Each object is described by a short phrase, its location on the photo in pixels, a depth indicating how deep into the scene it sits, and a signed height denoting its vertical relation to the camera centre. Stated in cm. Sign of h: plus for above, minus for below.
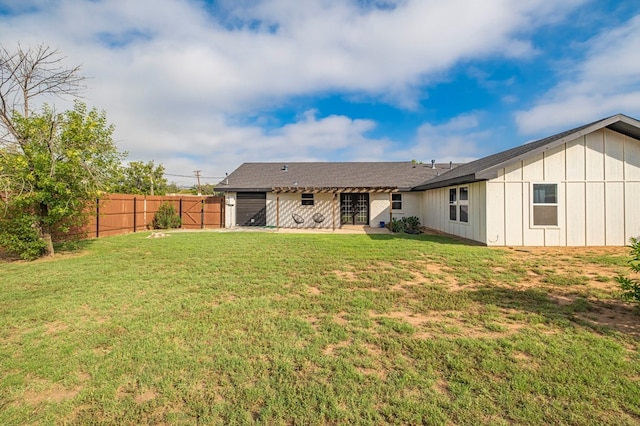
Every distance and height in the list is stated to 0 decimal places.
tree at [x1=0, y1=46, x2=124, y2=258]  736 +166
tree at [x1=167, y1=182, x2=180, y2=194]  4738 +508
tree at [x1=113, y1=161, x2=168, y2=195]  3212 +458
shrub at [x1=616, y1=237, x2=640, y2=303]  377 -91
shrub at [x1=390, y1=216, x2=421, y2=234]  1400 -47
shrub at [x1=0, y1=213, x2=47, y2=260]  757 -49
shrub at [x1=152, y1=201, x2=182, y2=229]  1575 -5
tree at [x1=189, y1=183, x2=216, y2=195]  4518 +465
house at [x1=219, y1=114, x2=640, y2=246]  902 +80
